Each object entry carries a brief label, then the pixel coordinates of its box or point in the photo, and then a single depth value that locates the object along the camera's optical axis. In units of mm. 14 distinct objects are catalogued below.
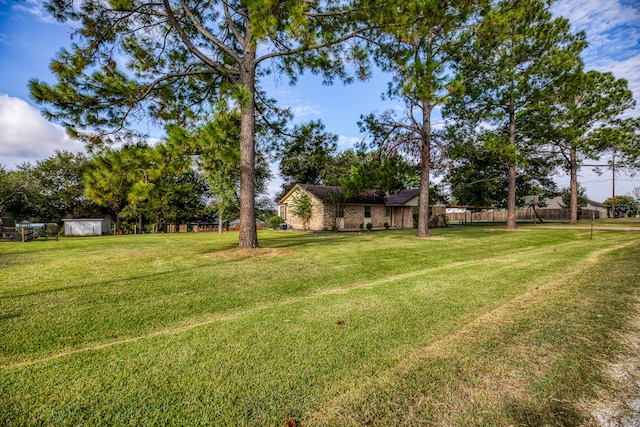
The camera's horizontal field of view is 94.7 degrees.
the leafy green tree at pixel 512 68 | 13719
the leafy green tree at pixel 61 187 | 29109
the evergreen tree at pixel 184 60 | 7723
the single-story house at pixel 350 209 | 23859
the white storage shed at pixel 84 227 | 23953
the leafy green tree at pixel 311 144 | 11477
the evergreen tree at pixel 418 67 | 8352
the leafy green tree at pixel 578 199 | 46031
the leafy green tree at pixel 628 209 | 44688
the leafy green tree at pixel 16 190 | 26000
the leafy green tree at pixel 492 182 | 25047
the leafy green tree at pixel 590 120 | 20705
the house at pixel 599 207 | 48419
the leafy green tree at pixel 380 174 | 13438
